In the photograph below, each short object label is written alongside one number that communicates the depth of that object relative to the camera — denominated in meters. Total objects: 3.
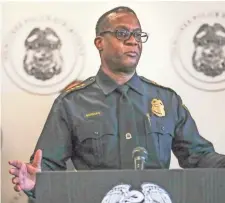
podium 4.58
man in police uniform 5.15
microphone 4.80
